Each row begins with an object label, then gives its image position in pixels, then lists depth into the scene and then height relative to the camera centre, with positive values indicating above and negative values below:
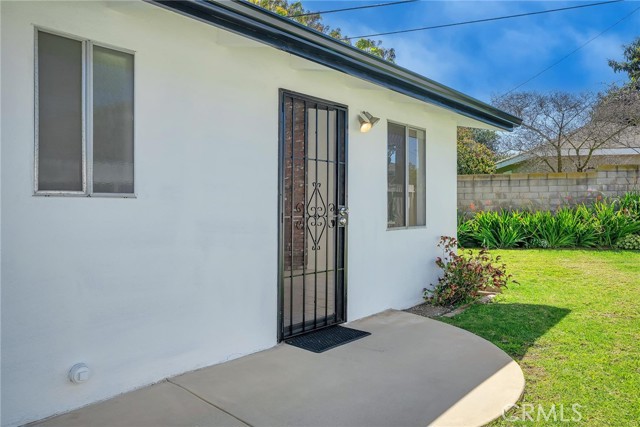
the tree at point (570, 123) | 16.66 +3.31
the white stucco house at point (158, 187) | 2.90 +0.17
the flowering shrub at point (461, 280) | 6.66 -1.04
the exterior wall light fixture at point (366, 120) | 5.56 +1.08
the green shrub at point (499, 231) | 12.13 -0.55
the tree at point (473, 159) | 17.66 +1.99
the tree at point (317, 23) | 16.70 +7.56
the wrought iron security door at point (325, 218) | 4.95 -0.09
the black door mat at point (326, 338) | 4.54 -1.34
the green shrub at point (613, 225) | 11.38 -0.35
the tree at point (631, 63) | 20.09 +6.65
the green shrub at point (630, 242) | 11.26 -0.76
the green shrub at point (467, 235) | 12.54 -0.67
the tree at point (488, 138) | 23.81 +3.96
